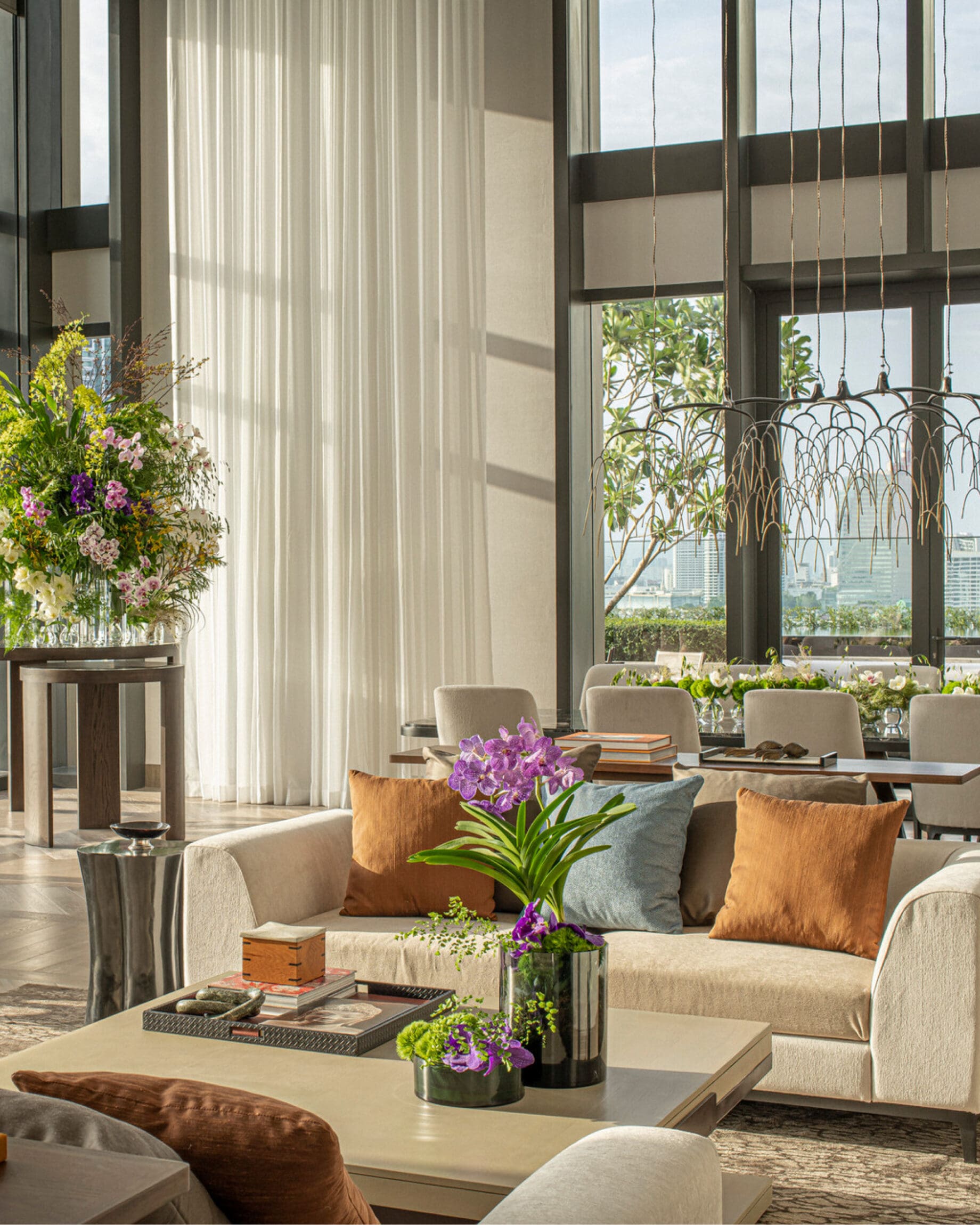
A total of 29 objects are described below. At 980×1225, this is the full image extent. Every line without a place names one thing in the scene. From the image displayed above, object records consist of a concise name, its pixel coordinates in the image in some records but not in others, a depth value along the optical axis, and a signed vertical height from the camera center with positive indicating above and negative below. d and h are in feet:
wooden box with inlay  8.77 -2.24
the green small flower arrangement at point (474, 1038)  7.16 -2.28
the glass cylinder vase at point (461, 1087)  7.16 -2.52
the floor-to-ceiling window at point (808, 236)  24.71 +7.28
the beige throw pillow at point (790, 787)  11.39 -1.47
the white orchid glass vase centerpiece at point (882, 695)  17.89 -1.05
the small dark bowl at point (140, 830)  10.80 -1.67
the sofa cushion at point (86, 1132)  3.93 -1.51
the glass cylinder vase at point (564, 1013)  7.54 -2.23
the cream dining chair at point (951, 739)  16.78 -1.56
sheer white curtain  25.79 +5.07
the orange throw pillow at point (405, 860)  11.73 -2.11
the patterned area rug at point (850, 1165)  8.41 -3.77
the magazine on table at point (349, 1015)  8.28 -2.52
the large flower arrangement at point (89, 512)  19.35 +1.66
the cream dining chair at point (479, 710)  18.01 -1.20
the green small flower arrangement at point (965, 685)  18.47 -0.97
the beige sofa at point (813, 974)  9.16 -2.67
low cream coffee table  6.31 -2.61
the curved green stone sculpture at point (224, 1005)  8.43 -2.44
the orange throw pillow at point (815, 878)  10.31 -2.04
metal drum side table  10.66 -2.40
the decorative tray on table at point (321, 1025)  8.07 -2.52
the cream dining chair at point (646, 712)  17.24 -1.21
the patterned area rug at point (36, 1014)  11.87 -3.71
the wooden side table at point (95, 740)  19.71 -1.80
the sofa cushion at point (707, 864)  11.34 -2.11
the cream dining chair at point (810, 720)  16.53 -1.28
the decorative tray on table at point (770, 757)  14.99 -1.59
